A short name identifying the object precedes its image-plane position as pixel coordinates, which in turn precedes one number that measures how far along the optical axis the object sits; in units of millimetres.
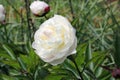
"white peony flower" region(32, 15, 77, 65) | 1060
